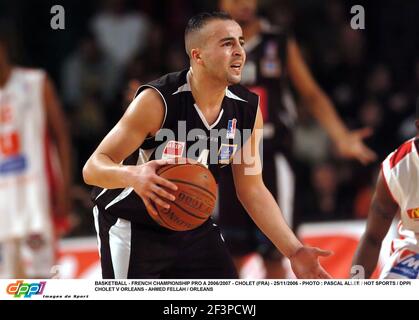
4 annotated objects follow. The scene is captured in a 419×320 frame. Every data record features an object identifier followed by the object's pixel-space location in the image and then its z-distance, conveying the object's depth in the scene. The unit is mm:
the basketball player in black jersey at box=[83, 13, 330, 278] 8272
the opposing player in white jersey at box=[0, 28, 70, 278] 12361
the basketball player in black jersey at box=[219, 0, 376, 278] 11322
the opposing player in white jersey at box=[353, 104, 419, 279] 8623
